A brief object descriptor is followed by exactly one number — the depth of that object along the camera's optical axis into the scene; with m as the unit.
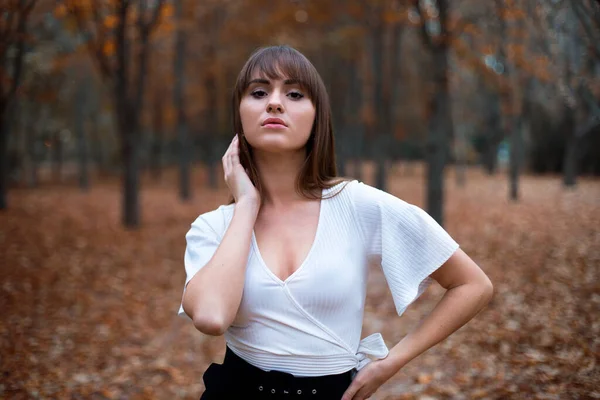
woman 1.59
